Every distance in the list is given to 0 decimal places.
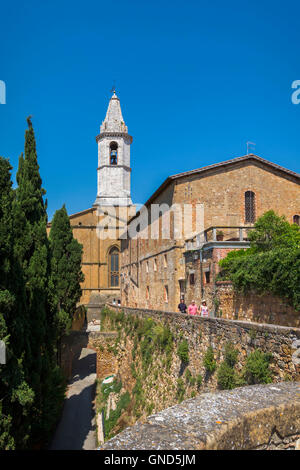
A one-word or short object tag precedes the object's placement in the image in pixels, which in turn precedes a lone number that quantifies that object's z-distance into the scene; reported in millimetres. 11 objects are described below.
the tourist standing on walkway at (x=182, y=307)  16188
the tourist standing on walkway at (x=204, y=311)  13449
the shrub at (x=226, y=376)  7164
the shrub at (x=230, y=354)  7326
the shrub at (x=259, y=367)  6096
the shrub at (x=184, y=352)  10078
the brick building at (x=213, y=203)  20828
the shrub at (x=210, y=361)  8289
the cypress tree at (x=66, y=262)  23172
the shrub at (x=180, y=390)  9985
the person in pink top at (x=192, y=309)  13827
